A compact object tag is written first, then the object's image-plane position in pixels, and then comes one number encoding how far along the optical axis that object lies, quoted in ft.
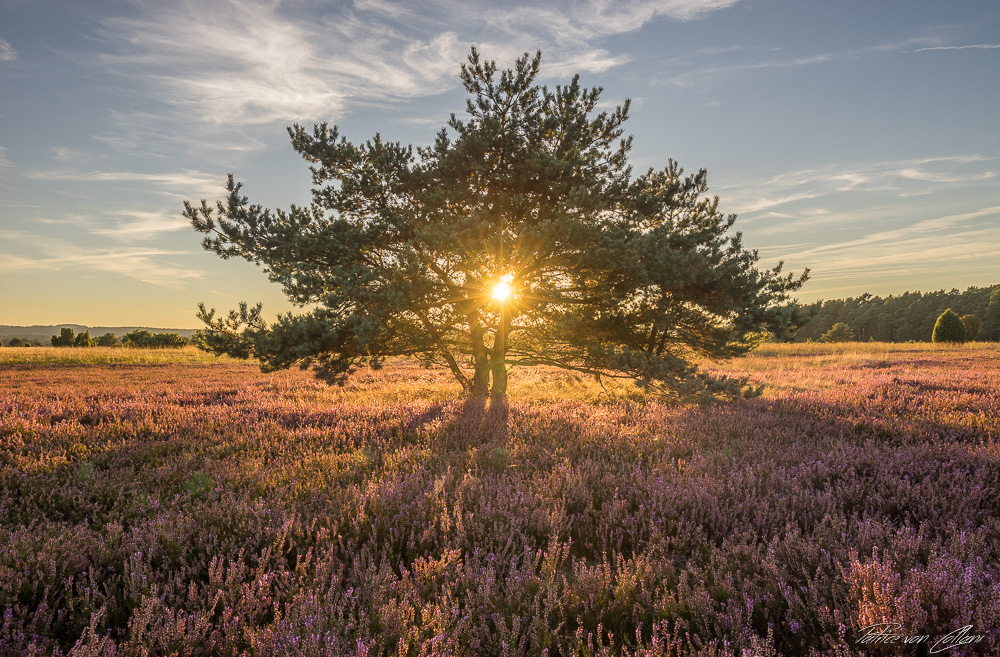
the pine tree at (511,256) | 26.96
